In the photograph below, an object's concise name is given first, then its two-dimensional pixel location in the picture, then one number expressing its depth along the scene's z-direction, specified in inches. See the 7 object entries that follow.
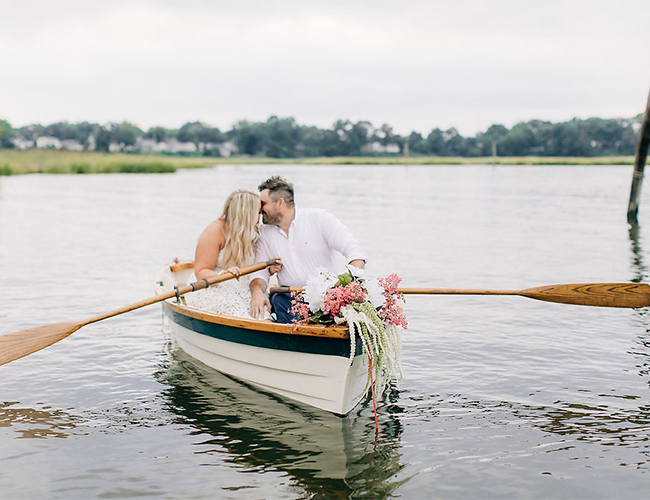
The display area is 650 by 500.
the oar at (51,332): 268.8
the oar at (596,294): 267.0
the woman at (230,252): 270.2
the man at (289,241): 262.1
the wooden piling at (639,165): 648.1
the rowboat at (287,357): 218.1
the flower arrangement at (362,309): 209.9
